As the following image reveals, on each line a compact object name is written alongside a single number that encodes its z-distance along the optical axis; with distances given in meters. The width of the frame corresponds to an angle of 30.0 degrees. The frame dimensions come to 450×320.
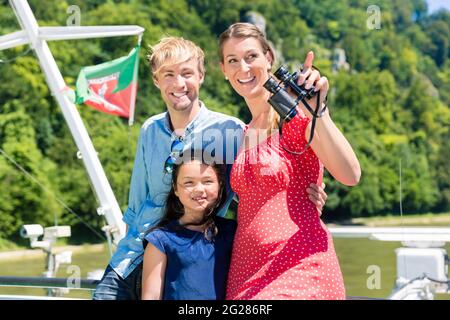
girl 1.98
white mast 3.94
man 2.14
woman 1.77
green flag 6.28
